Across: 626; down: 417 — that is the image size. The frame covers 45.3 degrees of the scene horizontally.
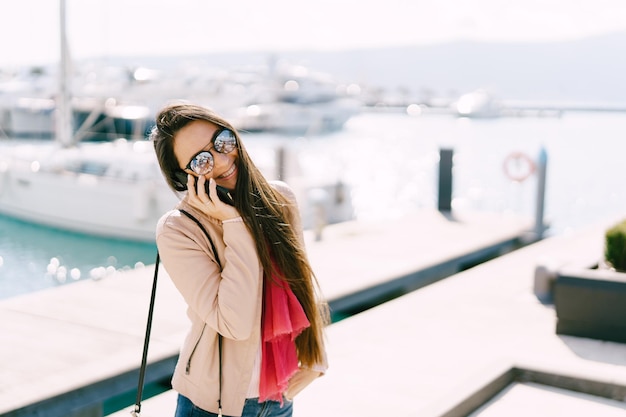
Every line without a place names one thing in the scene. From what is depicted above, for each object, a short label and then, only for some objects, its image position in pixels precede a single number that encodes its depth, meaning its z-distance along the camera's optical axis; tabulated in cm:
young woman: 221
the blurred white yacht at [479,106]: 11025
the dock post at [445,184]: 1426
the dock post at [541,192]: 1264
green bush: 634
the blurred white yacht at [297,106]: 7394
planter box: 596
